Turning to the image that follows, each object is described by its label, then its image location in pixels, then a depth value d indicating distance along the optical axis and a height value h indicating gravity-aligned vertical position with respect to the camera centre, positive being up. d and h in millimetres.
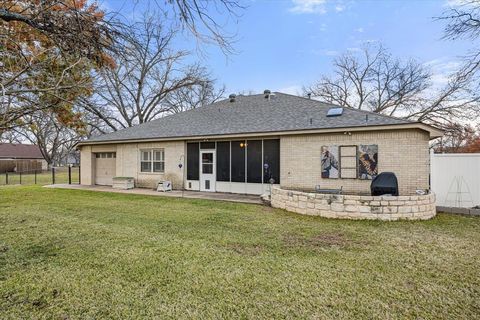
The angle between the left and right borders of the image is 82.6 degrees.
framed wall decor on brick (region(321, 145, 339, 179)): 10008 -54
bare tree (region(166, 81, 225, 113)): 29883 +7548
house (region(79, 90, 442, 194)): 9195 +538
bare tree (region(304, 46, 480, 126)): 20297 +6418
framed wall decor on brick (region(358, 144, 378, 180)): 9445 -29
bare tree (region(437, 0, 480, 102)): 8938 +4511
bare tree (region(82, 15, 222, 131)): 26469 +7213
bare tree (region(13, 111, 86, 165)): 39450 +3374
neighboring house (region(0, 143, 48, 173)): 38188 +784
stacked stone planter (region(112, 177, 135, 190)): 14203 -1084
